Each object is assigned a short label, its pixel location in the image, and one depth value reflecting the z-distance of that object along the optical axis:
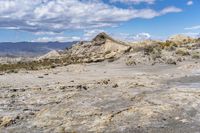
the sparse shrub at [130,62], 16.23
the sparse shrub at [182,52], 17.61
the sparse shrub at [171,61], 15.69
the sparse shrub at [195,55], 17.09
